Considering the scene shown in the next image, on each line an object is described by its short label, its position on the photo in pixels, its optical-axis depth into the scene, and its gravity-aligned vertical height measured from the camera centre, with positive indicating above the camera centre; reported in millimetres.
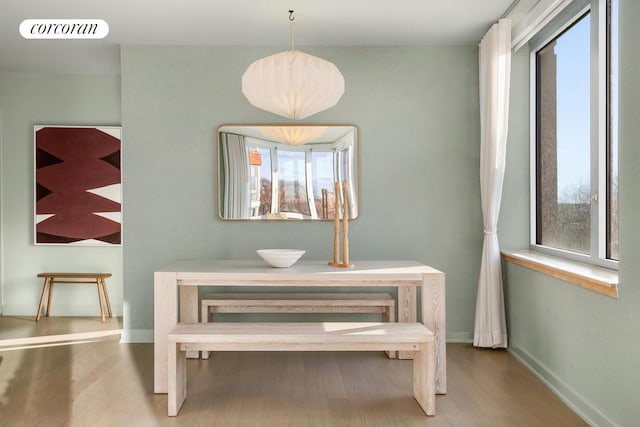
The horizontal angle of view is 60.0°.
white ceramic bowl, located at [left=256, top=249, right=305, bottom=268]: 3439 -298
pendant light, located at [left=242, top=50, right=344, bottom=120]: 3219 +750
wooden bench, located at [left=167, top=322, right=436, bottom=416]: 2916 -705
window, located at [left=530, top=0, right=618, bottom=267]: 3047 +458
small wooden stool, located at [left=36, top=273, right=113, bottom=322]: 5332 -703
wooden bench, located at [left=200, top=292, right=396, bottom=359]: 3973 -688
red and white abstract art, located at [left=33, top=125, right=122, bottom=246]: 5594 +250
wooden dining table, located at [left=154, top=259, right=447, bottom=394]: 3217 -433
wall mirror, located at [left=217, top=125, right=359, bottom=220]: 4457 +354
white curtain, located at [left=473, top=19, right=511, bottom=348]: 3998 +314
